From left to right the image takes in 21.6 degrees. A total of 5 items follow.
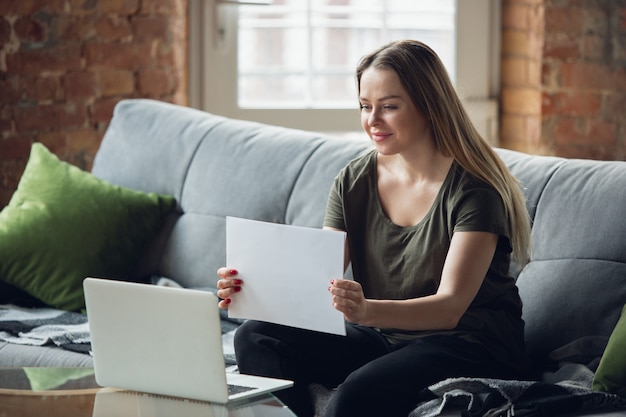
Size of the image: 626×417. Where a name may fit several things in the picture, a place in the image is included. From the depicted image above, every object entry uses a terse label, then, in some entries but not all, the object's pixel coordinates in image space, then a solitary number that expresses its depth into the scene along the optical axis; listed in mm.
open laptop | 3079
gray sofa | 3602
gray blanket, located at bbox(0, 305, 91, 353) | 3941
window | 5526
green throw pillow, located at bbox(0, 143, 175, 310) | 4298
